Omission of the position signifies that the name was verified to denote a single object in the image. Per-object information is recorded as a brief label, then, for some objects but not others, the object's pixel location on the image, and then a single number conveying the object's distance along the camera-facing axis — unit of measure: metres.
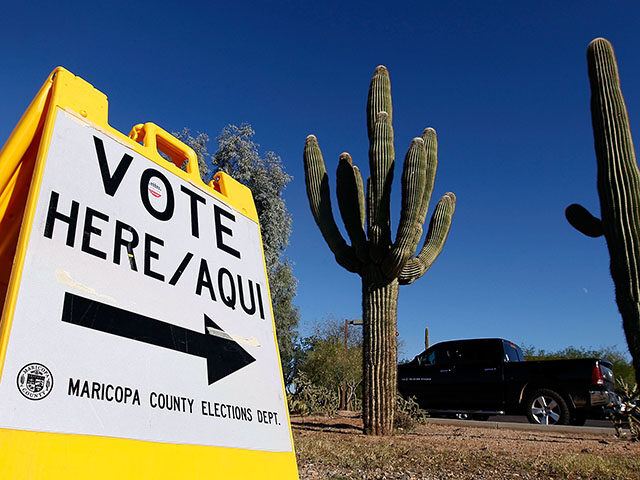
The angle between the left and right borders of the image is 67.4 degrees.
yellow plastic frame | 0.84
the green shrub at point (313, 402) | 10.74
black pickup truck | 9.03
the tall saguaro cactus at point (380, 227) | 7.32
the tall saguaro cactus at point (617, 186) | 5.64
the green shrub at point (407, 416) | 7.92
